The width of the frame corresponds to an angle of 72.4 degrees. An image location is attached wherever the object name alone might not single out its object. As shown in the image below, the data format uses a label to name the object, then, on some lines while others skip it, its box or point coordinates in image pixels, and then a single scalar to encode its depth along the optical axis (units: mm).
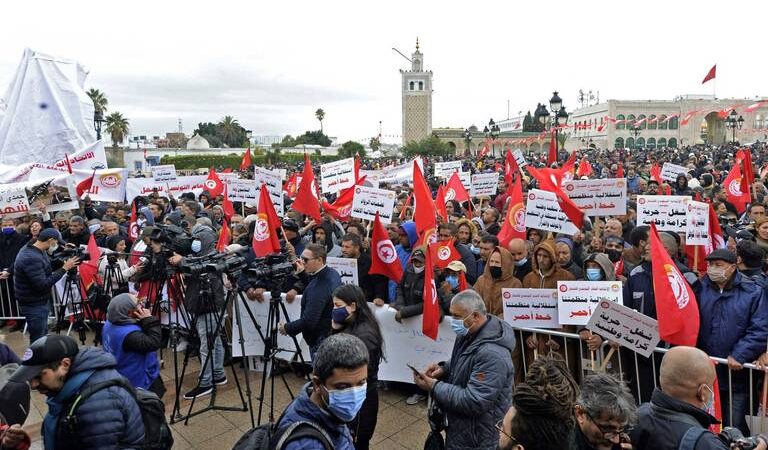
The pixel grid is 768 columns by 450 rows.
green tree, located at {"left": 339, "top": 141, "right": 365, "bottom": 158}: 63600
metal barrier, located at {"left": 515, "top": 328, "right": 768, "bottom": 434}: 3805
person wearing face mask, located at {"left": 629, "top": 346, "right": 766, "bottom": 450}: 2369
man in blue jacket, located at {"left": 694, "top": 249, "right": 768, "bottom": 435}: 3898
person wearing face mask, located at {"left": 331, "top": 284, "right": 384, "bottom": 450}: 3625
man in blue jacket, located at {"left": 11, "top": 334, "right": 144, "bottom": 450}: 2684
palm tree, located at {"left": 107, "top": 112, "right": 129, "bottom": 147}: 60788
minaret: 95312
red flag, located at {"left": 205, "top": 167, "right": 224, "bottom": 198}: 14344
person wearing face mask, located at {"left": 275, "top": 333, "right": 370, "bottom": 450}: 2164
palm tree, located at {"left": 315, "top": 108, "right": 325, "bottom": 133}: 111500
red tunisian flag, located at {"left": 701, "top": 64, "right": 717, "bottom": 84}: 34000
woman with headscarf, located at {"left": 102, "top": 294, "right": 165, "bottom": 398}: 3809
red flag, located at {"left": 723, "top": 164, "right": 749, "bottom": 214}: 10125
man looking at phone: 3051
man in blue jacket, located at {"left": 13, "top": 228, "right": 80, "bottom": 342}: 6027
